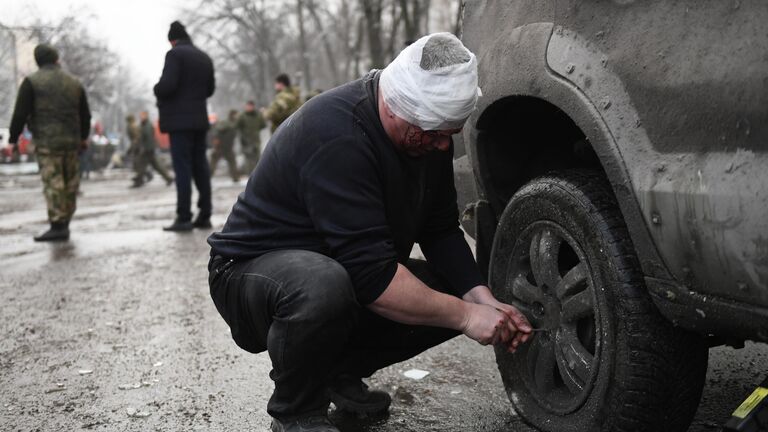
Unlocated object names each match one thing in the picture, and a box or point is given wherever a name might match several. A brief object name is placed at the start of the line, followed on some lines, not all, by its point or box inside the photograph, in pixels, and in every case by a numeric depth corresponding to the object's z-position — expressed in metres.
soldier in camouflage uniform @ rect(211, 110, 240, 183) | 20.53
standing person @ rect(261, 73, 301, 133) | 11.54
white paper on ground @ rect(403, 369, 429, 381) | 3.49
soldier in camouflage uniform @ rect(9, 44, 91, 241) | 8.20
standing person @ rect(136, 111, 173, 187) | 18.48
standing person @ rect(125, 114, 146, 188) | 19.22
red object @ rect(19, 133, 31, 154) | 28.78
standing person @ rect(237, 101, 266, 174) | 20.03
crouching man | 2.35
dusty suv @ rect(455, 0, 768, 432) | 1.79
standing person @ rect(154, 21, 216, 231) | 8.41
